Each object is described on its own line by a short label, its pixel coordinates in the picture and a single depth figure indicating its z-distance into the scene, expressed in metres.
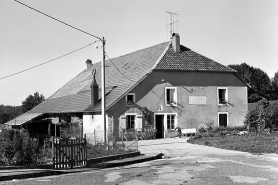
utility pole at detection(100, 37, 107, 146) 20.22
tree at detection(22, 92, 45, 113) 73.16
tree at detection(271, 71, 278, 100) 70.95
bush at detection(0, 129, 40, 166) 14.53
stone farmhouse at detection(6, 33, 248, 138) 31.05
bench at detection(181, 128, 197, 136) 31.77
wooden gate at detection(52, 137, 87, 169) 14.37
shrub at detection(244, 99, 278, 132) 30.20
